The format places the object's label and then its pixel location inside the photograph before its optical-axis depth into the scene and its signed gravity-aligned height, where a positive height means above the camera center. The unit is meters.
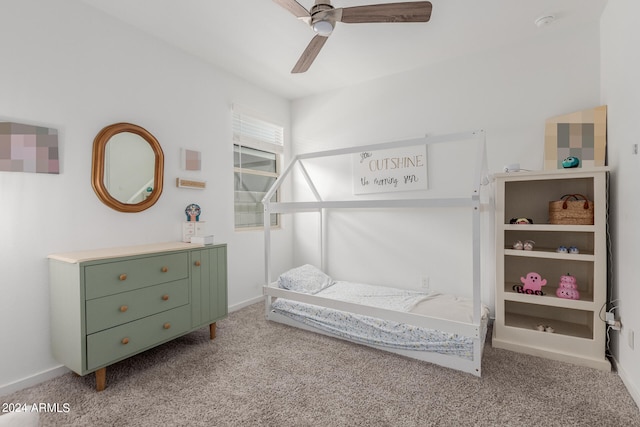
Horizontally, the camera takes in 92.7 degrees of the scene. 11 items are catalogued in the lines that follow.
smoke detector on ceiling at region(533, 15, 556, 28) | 2.28 +1.42
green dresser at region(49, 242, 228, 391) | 1.79 -0.58
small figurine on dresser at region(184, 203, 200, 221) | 2.79 +0.00
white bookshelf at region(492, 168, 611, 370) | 2.03 -0.49
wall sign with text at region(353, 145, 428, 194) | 3.09 +0.43
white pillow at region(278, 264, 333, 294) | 2.96 -0.70
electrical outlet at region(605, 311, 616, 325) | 1.93 -0.70
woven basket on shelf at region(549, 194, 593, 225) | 2.12 -0.03
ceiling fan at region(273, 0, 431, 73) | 1.67 +1.11
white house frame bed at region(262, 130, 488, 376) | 1.94 -0.73
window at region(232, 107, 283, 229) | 3.39 +0.57
